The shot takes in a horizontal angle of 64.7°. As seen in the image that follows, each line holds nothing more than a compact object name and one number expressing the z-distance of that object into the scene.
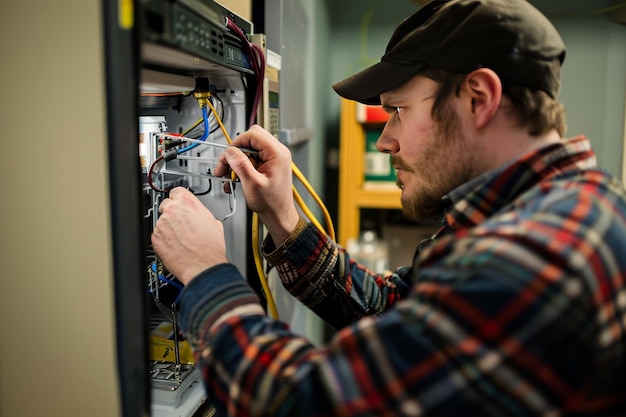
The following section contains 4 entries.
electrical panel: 0.96
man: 0.49
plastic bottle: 2.33
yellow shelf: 2.22
